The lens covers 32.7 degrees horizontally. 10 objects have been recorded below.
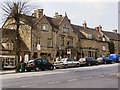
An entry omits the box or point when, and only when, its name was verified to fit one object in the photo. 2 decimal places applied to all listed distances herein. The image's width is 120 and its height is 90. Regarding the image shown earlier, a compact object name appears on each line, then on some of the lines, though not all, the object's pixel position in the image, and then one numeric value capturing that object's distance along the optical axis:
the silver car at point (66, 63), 29.93
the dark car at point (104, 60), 38.26
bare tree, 25.58
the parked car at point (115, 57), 42.66
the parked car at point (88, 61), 33.77
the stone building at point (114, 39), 58.12
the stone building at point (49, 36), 36.87
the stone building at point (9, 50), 31.36
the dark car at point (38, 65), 25.62
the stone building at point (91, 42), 47.70
